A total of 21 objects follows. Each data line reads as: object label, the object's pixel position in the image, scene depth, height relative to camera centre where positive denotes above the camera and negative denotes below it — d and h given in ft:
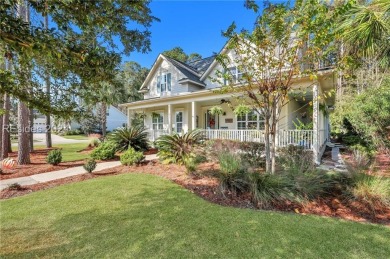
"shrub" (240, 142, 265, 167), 23.08 -3.23
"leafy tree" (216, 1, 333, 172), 15.30 +6.85
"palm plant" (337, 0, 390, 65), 12.51 +6.57
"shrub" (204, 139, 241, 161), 25.43 -2.68
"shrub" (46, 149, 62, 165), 29.46 -4.17
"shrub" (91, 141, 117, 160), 33.47 -3.83
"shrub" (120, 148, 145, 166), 28.14 -4.10
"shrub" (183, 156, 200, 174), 23.17 -4.25
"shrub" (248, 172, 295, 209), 16.20 -5.19
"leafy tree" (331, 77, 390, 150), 28.53 +1.78
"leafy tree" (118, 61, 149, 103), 120.37 +31.20
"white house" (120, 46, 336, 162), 32.58 +5.22
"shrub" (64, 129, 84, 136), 119.53 -1.76
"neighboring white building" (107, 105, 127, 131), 149.63 +8.27
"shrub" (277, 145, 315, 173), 19.29 -3.64
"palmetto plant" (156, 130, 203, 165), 27.30 -2.47
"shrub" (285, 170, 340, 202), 16.99 -5.02
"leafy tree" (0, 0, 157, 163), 6.31 +2.88
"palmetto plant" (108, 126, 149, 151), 35.78 -1.75
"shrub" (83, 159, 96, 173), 24.35 -4.49
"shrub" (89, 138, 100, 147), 55.94 -3.75
